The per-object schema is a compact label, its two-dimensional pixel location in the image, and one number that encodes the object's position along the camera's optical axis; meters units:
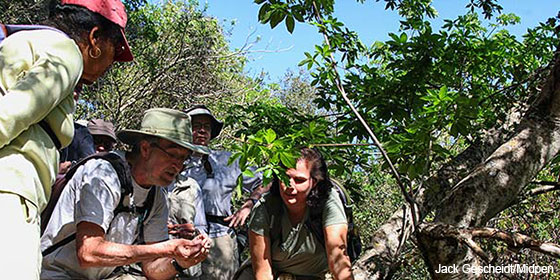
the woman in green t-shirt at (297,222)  3.12
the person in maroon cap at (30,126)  1.51
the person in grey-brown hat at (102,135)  4.30
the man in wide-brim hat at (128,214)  2.34
